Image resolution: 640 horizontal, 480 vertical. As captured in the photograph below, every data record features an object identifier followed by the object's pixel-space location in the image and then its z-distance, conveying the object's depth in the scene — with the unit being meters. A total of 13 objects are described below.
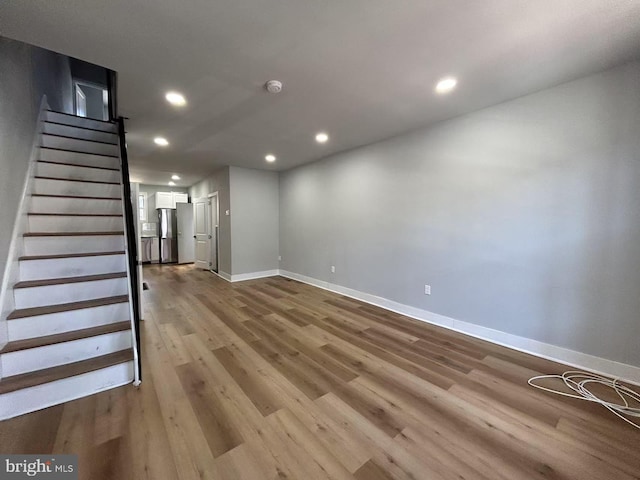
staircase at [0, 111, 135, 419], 1.72
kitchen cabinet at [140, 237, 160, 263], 7.62
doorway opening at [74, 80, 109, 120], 5.51
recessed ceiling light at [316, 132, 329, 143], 3.50
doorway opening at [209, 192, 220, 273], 6.07
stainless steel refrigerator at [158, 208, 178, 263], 7.69
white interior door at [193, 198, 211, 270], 6.59
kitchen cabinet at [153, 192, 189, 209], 7.72
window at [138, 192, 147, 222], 7.90
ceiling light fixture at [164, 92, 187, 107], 2.39
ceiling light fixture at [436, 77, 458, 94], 2.16
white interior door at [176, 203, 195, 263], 7.73
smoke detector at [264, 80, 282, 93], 2.17
